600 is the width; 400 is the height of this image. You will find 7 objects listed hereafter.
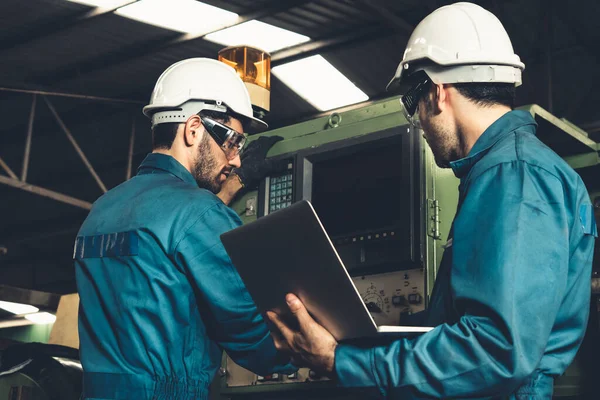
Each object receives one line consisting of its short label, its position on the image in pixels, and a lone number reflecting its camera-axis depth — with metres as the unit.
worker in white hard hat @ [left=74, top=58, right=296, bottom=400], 2.10
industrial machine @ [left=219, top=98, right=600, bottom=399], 2.49
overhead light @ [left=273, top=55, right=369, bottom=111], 7.64
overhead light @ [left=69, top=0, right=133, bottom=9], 6.38
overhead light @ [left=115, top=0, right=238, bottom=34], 6.55
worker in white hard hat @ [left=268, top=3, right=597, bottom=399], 1.61
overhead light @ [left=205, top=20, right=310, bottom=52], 6.97
